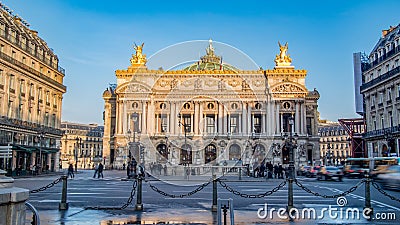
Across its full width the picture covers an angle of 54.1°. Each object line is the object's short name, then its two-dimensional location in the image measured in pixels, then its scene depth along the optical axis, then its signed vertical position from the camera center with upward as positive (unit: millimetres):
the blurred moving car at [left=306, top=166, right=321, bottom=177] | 46647 -2178
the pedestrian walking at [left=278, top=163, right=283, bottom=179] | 45522 -2161
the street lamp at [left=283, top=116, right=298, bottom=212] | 14564 -1596
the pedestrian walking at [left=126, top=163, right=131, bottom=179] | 41084 -1981
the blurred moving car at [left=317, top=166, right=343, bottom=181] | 39250 -2010
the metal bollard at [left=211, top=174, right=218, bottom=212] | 13994 -1639
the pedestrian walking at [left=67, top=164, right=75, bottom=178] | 42662 -1956
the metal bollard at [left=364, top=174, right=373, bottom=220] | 14430 -1514
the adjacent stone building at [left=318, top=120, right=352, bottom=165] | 133250 +4076
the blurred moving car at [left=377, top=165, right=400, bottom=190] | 23406 -1468
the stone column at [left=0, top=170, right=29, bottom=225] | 5910 -777
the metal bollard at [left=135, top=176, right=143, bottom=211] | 14380 -1766
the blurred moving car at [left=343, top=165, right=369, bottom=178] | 46719 -2098
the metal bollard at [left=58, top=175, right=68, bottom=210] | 14281 -1794
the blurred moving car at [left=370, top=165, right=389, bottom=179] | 25750 -1135
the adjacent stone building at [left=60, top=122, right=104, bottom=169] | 130625 +3123
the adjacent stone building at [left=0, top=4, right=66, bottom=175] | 45594 +7207
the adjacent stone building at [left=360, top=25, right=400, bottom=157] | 55806 +9156
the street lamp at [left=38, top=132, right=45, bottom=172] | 51031 +384
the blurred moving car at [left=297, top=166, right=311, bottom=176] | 53231 -2455
